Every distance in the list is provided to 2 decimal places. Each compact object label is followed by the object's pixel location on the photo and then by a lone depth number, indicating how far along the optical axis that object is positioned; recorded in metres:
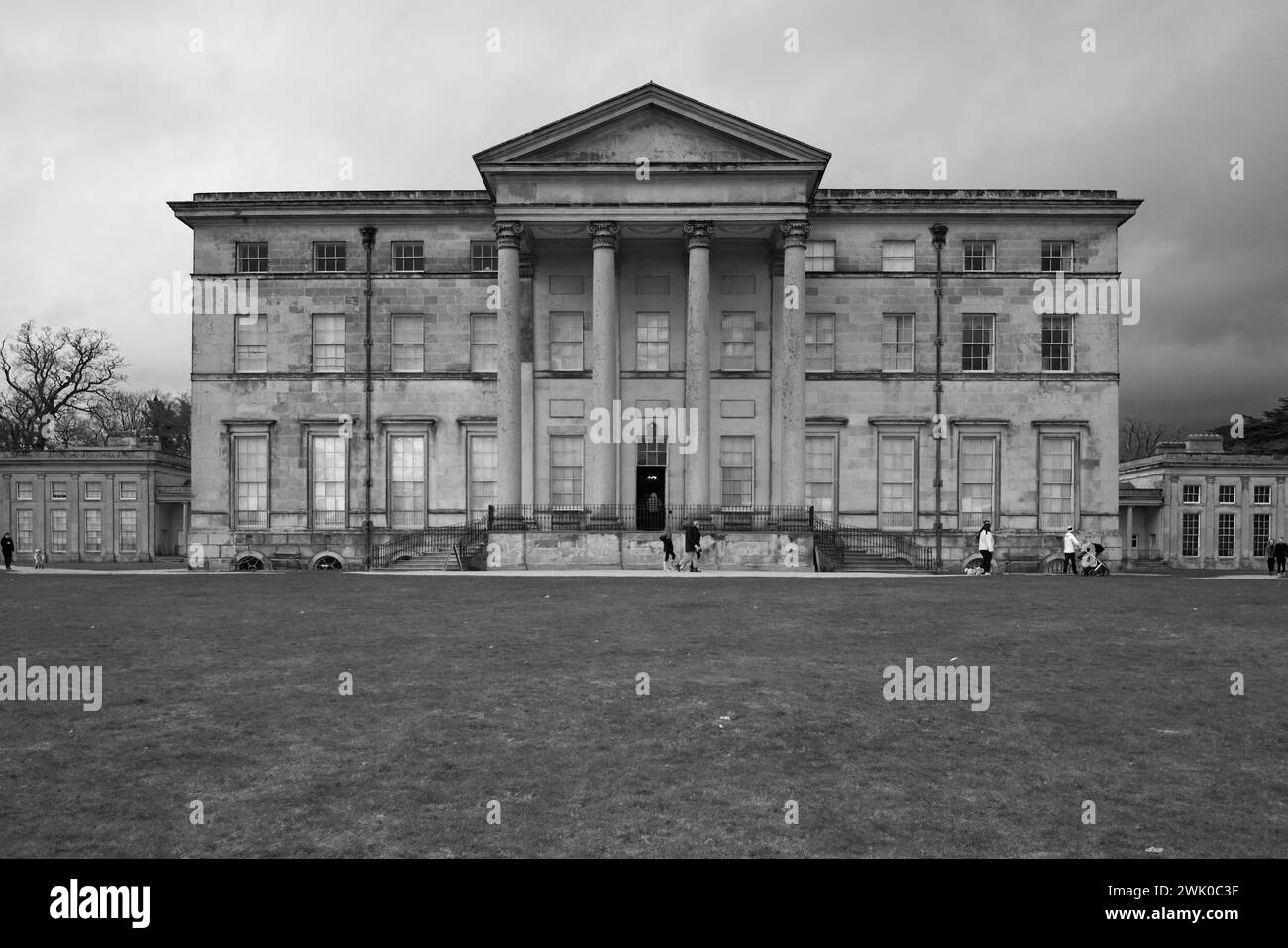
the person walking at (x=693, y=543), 29.20
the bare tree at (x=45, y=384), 68.75
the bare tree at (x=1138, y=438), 104.12
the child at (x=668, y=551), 29.95
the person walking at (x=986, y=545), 30.31
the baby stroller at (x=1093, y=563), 31.12
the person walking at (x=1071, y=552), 30.70
